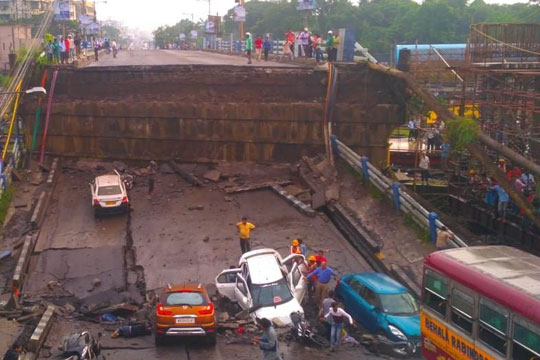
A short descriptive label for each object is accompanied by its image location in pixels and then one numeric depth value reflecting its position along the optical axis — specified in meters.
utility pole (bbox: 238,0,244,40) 62.14
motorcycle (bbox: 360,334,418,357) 15.20
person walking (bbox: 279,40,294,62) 37.37
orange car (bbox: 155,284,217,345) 15.39
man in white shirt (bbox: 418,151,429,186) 30.09
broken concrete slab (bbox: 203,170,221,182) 28.41
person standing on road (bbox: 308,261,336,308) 18.00
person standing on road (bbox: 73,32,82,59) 38.94
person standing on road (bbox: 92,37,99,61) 43.16
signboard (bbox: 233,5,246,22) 56.56
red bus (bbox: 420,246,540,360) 10.34
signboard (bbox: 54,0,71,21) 43.75
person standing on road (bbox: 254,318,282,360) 12.61
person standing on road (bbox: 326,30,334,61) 32.59
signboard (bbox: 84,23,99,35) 62.80
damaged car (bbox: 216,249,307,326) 16.81
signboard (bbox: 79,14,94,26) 56.55
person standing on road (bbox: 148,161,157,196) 27.72
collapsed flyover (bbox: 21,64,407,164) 29.44
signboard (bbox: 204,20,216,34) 83.70
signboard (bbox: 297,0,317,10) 41.00
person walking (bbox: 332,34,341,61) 32.62
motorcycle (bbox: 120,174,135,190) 27.79
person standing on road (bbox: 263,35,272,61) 39.69
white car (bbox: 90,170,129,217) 25.05
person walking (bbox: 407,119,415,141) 34.32
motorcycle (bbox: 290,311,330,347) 15.56
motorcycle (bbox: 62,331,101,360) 14.11
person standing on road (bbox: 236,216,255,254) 21.45
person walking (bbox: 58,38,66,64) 34.16
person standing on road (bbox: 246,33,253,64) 37.16
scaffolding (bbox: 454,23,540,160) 23.27
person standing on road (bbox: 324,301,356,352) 15.15
